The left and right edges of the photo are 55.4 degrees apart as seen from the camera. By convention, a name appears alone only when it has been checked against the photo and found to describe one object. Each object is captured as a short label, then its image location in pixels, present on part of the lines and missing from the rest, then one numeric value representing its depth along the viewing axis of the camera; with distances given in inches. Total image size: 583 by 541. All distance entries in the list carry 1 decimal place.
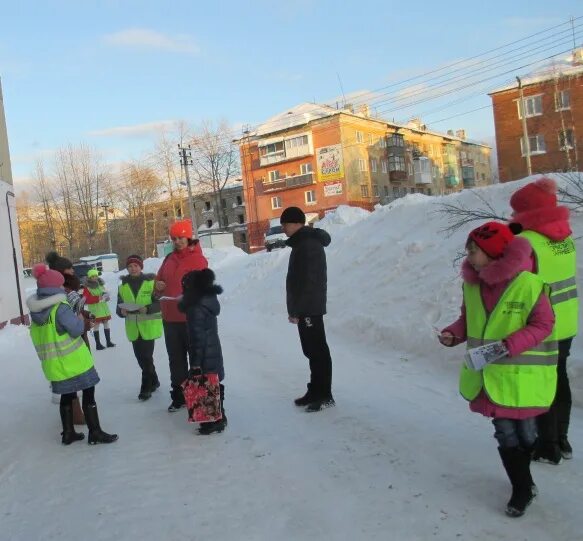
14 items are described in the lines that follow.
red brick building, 1697.8
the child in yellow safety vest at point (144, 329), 247.8
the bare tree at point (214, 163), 2368.5
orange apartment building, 2080.5
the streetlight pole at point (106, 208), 2376.0
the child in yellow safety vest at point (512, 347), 117.8
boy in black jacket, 209.8
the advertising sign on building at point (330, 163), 2055.9
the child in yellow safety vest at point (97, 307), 401.5
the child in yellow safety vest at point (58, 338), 185.9
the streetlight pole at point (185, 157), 1791.3
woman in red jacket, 219.8
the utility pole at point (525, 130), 1500.9
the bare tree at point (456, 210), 403.7
